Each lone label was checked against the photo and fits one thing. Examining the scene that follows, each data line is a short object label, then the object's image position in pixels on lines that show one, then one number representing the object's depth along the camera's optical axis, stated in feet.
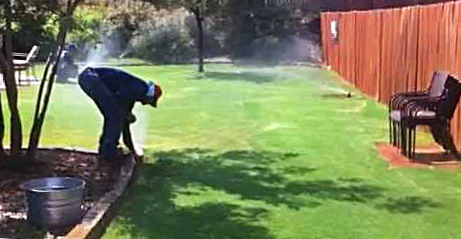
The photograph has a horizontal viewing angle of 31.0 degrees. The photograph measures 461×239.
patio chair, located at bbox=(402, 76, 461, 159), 33.01
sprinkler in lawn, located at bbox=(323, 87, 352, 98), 59.82
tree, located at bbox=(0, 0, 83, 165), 27.91
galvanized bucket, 20.27
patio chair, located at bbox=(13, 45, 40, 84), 62.79
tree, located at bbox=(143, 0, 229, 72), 81.64
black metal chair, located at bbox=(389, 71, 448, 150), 34.53
